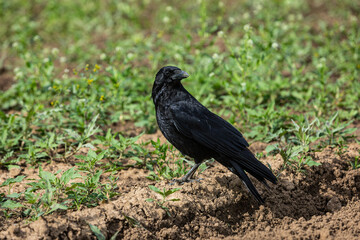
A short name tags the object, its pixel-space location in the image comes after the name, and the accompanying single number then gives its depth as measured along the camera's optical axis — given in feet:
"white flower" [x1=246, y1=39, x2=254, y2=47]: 32.65
